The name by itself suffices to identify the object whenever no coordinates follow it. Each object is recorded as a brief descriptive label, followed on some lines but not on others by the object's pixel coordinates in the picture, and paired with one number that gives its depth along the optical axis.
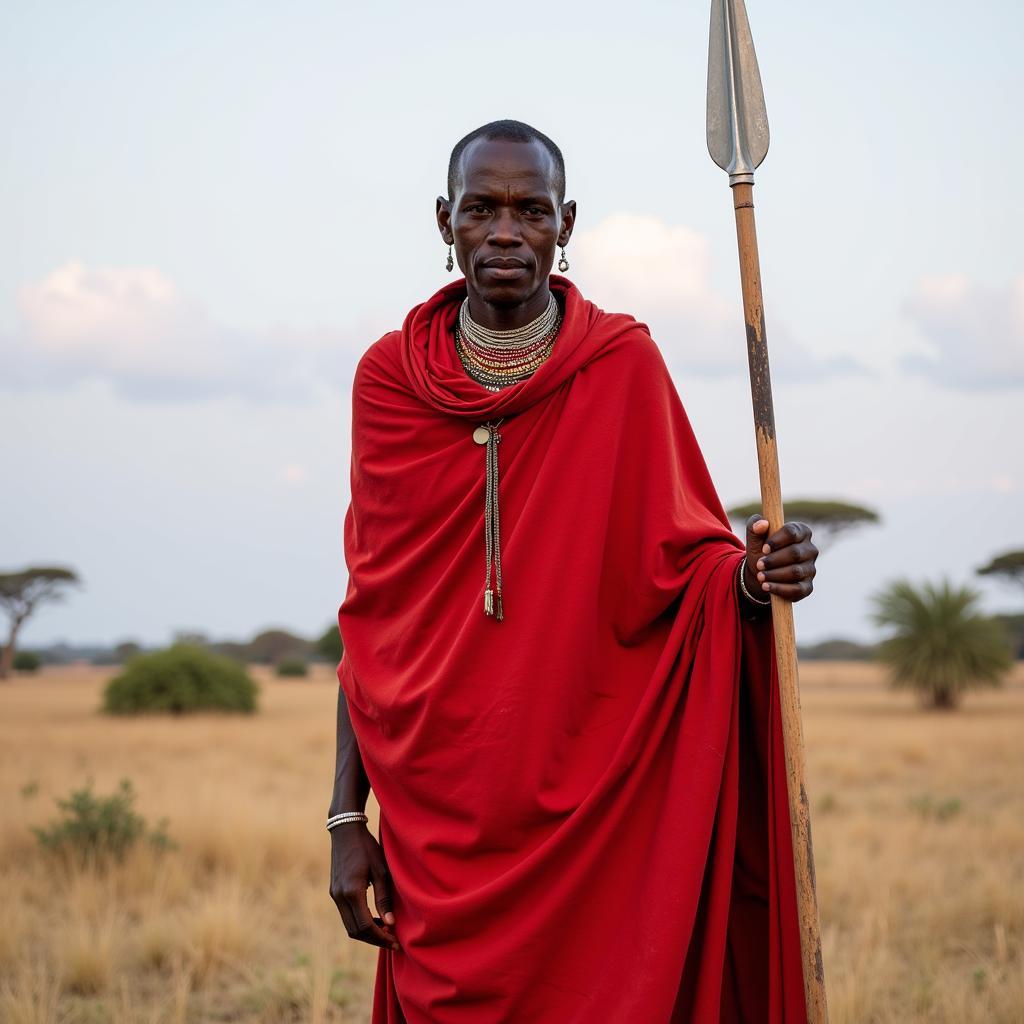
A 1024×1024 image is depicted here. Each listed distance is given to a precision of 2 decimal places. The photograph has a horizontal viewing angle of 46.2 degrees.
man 2.81
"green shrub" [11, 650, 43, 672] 49.75
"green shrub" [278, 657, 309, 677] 46.34
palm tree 24.88
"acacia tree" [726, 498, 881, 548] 39.47
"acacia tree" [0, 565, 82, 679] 43.47
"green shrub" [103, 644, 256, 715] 22.95
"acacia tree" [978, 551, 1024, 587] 40.12
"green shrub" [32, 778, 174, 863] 7.94
